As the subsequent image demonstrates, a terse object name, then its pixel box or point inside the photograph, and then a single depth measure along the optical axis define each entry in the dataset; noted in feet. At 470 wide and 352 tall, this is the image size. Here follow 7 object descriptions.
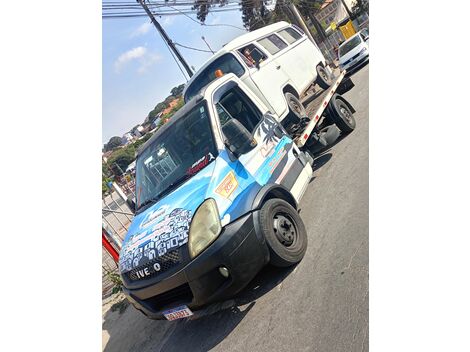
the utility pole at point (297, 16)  68.86
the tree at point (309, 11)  113.76
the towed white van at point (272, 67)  20.65
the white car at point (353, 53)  53.78
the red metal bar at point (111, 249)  25.08
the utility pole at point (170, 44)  53.07
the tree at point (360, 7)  134.19
